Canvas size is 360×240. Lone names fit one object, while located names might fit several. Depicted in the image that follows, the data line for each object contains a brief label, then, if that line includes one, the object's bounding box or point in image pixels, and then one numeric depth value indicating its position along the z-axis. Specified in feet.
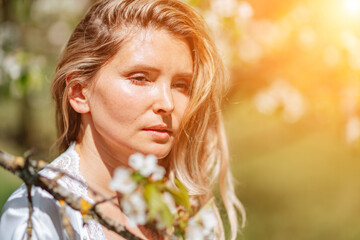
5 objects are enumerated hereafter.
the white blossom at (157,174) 4.47
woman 5.05
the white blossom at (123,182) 4.39
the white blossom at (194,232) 4.60
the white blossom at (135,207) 4.38
